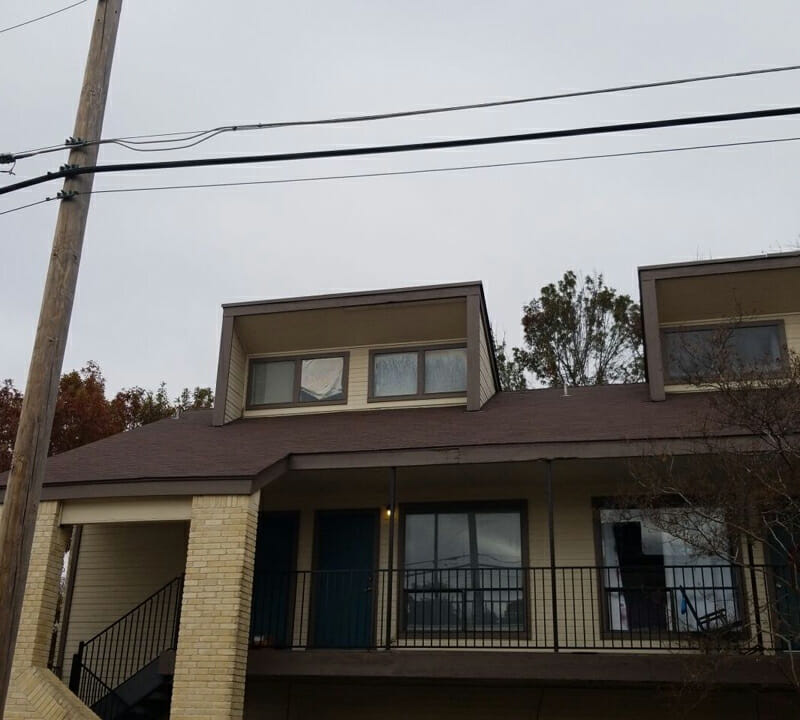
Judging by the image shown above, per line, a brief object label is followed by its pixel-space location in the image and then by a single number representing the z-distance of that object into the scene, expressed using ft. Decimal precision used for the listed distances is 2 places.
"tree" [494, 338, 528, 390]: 119.34
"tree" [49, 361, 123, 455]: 107.14
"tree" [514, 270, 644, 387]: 116.06
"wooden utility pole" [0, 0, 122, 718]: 25.09
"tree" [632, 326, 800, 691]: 32.50
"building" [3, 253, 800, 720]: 39.78
